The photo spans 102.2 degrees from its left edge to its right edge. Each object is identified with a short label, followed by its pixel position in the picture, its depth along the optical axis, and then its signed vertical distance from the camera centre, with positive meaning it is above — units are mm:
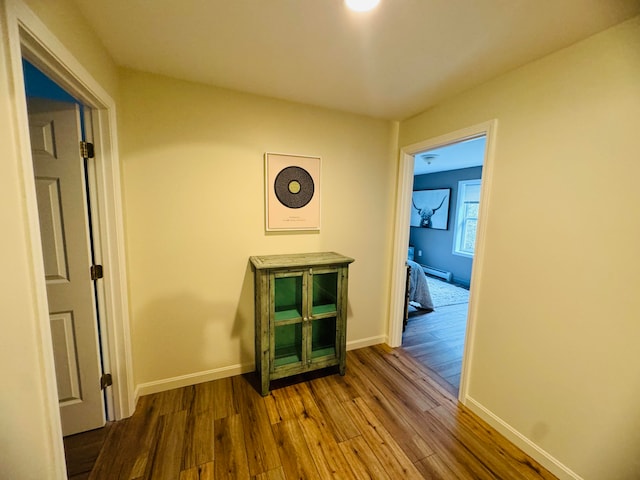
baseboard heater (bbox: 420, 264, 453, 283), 5418 -1251
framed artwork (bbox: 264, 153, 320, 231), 2090 +162
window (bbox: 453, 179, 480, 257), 5012 -6
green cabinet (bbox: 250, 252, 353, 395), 1887 -799
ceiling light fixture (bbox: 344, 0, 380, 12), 1088 +889
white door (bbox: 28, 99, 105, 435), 1366 -294
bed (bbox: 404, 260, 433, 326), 3662 -1056
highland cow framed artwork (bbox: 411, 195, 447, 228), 5811 -1
